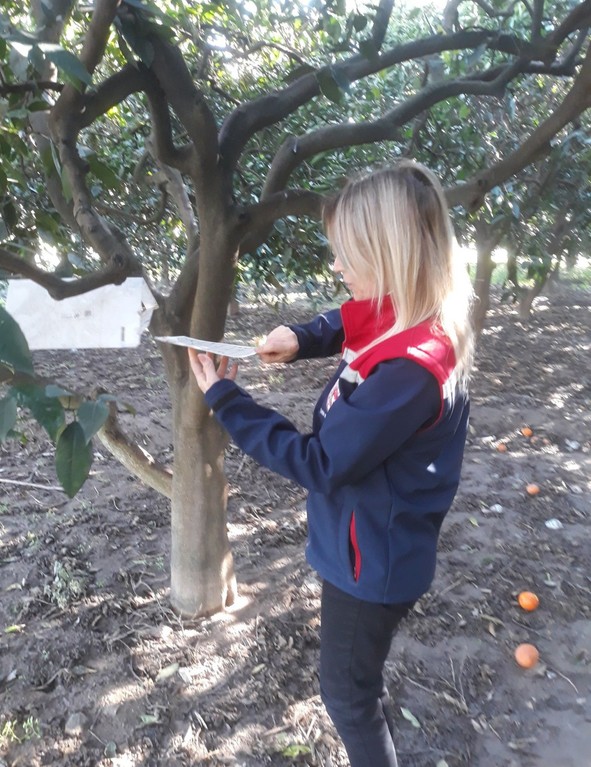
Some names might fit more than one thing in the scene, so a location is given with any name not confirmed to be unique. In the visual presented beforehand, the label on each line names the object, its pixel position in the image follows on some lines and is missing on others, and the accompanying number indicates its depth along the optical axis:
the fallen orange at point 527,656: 2.46
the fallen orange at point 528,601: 2.79
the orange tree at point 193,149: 1.68
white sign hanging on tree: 1.42
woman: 1.25
